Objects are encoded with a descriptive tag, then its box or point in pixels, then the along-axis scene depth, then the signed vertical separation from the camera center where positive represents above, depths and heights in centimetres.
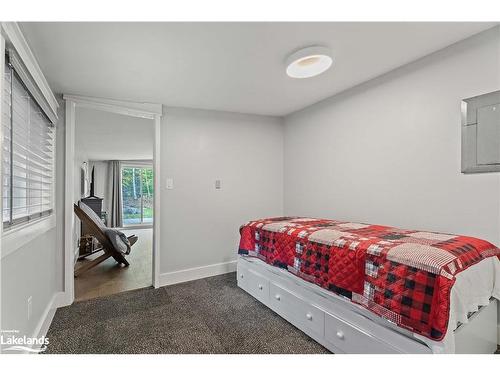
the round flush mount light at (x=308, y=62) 179 +95
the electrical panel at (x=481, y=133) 163 +37
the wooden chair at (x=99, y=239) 339 -75
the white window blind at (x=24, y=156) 149 +22
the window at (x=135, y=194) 845 -23
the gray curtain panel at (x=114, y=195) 815 -26
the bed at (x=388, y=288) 125 -57
